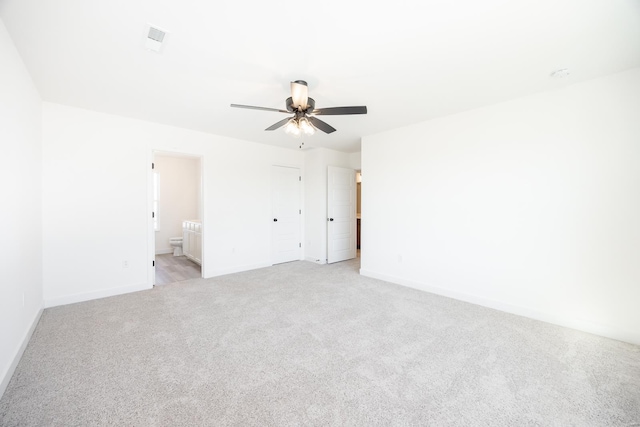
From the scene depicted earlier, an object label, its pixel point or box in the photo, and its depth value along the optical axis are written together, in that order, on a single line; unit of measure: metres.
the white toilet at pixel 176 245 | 6.36
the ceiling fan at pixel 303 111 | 2.38
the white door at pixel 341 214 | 5.46
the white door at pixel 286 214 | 5.46
